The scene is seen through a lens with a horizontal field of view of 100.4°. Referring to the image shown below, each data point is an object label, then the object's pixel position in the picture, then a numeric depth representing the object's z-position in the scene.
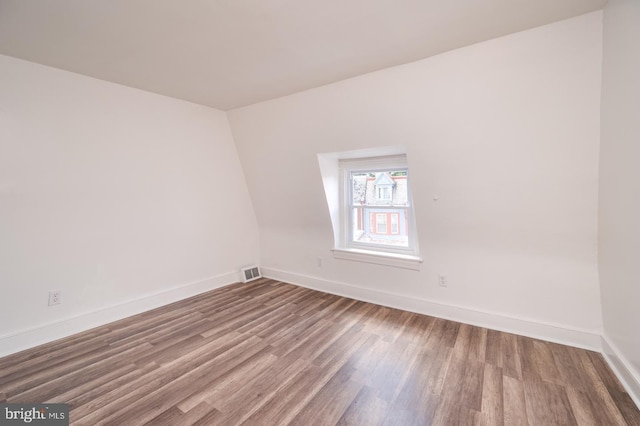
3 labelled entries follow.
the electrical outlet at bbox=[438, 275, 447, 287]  2.79
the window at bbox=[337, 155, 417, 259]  3.23
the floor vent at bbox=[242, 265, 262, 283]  4.04
